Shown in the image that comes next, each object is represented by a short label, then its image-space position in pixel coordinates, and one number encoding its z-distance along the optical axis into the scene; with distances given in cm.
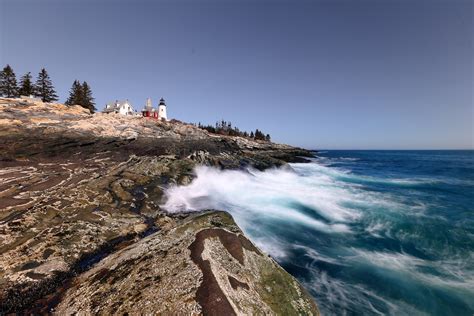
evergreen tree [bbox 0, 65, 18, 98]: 5803
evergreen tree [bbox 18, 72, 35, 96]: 6009
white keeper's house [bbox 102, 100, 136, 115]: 8128
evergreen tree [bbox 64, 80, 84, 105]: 6662
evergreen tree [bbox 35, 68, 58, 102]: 6197
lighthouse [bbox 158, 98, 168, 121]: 8731
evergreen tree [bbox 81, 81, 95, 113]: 6848
